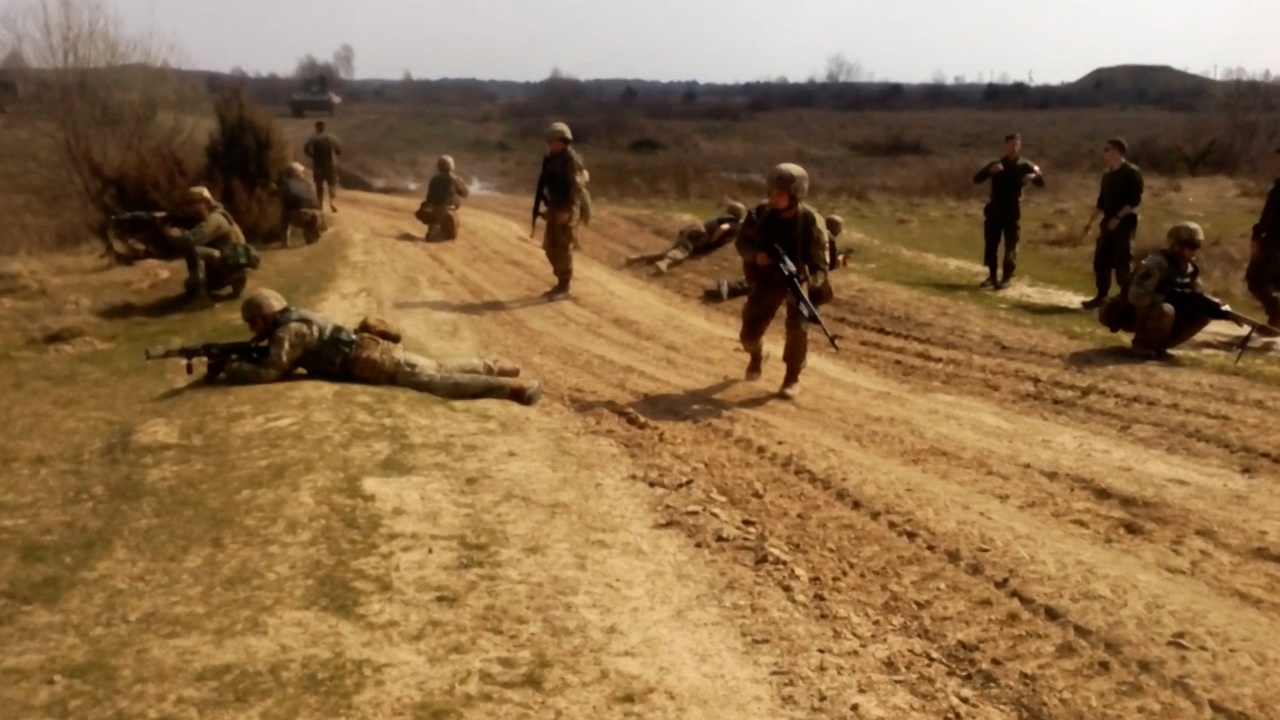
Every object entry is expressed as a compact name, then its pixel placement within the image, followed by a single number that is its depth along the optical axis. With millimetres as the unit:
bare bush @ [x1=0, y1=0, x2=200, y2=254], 23594
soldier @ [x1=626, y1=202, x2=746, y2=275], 16828
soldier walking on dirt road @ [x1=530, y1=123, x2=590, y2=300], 13227
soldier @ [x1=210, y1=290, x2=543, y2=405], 9336
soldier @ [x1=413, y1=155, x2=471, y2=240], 18391
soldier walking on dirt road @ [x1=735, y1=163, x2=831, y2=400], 9336
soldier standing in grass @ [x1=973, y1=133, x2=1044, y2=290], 14727
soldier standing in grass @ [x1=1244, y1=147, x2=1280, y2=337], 11688
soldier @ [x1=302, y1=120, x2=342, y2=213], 20703
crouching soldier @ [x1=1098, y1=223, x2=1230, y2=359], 10461
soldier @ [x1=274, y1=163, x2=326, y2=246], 17078
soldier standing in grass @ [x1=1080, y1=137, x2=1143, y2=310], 13031
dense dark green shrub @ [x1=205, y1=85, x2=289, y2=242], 18859
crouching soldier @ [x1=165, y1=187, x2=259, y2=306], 13180
